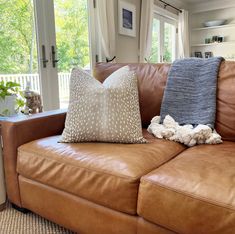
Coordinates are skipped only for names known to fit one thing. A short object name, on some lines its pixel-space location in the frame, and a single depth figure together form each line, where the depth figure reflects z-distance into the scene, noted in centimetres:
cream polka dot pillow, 127
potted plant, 162
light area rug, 128
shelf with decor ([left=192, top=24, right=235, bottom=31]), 473
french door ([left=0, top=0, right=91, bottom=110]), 214
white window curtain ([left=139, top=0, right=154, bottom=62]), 357
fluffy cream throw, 129
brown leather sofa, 82
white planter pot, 165
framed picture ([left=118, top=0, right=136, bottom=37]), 322
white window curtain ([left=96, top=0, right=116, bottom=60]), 278
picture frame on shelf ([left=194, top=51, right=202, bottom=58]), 523
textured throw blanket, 139
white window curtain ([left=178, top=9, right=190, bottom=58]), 480
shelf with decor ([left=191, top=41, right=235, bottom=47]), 480
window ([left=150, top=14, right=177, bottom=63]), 430
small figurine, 178
